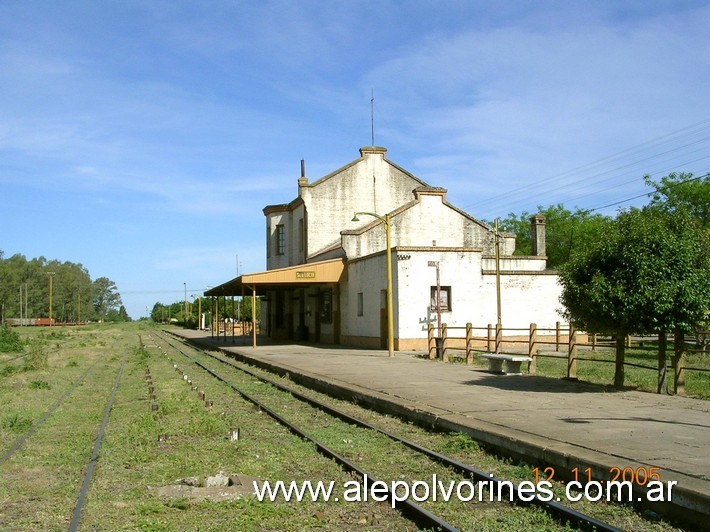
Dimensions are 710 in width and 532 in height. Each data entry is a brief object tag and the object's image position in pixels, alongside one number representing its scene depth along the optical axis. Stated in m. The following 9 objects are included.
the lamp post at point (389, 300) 24.83
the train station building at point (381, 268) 28.84
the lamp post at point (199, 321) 84.45
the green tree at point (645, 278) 12.52
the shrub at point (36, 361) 24.55
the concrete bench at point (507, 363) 17.77
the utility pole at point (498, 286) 29.58
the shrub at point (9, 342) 39.84
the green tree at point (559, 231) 71.00
